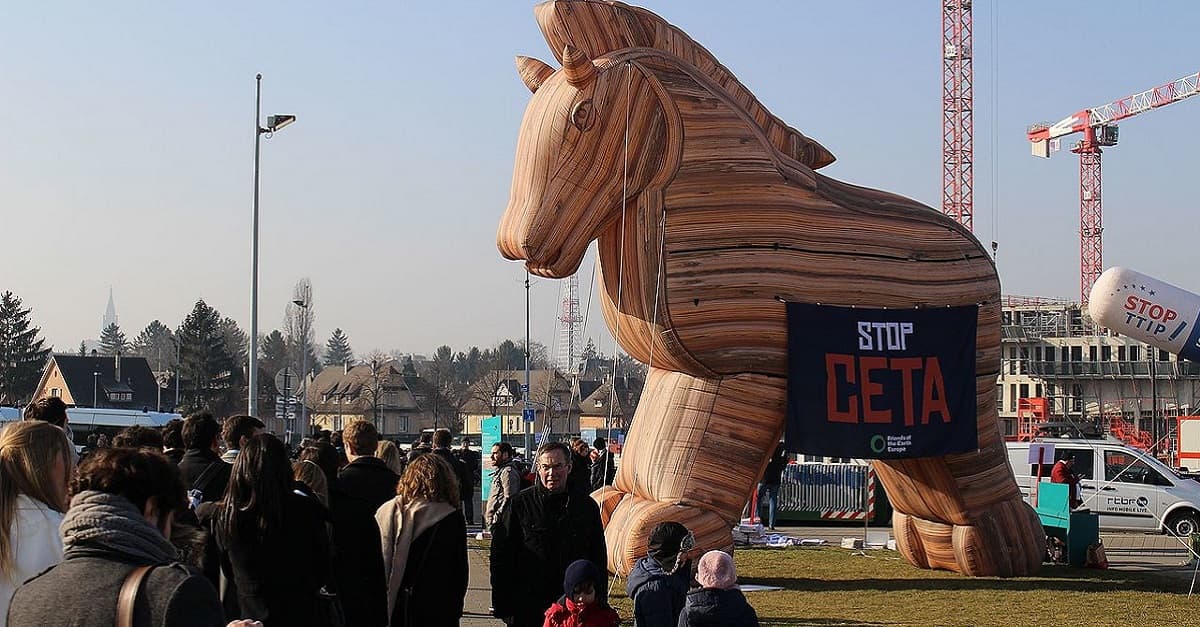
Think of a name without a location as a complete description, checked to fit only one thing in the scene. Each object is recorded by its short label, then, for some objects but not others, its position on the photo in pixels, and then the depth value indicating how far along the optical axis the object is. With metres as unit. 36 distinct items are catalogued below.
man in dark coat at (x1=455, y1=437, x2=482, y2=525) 19.63
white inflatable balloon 17.08
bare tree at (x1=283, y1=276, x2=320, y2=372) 83.75
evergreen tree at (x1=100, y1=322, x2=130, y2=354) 142.75
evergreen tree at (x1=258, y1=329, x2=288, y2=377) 109.66
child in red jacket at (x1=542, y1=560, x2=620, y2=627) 6.25
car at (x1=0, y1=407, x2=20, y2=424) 33.46
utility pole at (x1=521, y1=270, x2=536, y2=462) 32.86
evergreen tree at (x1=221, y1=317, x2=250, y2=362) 112.57
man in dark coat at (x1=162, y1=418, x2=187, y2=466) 9.43
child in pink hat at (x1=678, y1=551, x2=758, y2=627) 5.95
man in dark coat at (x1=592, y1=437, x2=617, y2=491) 18.92
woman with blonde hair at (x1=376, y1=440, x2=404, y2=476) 8.41
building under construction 80.66
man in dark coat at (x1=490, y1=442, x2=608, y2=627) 7.51
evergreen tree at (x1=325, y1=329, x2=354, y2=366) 145.25
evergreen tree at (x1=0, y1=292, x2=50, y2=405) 76.62
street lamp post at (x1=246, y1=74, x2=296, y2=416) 23.92
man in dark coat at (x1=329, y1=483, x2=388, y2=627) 6.63
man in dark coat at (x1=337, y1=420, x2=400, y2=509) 7.20
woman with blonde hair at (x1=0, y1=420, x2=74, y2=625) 4.72
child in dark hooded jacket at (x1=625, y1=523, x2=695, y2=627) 6.64
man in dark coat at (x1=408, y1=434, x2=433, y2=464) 15.17
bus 39.25
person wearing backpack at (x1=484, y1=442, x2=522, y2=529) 14.22
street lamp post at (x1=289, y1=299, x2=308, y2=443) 46.44
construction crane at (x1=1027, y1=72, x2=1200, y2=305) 90.31
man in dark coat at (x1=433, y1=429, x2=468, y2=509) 13.26
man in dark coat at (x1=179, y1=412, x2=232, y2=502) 7.78
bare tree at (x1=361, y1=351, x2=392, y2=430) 87.11
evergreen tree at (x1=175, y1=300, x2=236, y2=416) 80.25
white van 20.94
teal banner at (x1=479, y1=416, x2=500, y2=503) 20.85
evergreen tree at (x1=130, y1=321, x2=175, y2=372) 133.43
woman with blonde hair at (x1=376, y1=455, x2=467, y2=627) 6.90
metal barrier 23.34
